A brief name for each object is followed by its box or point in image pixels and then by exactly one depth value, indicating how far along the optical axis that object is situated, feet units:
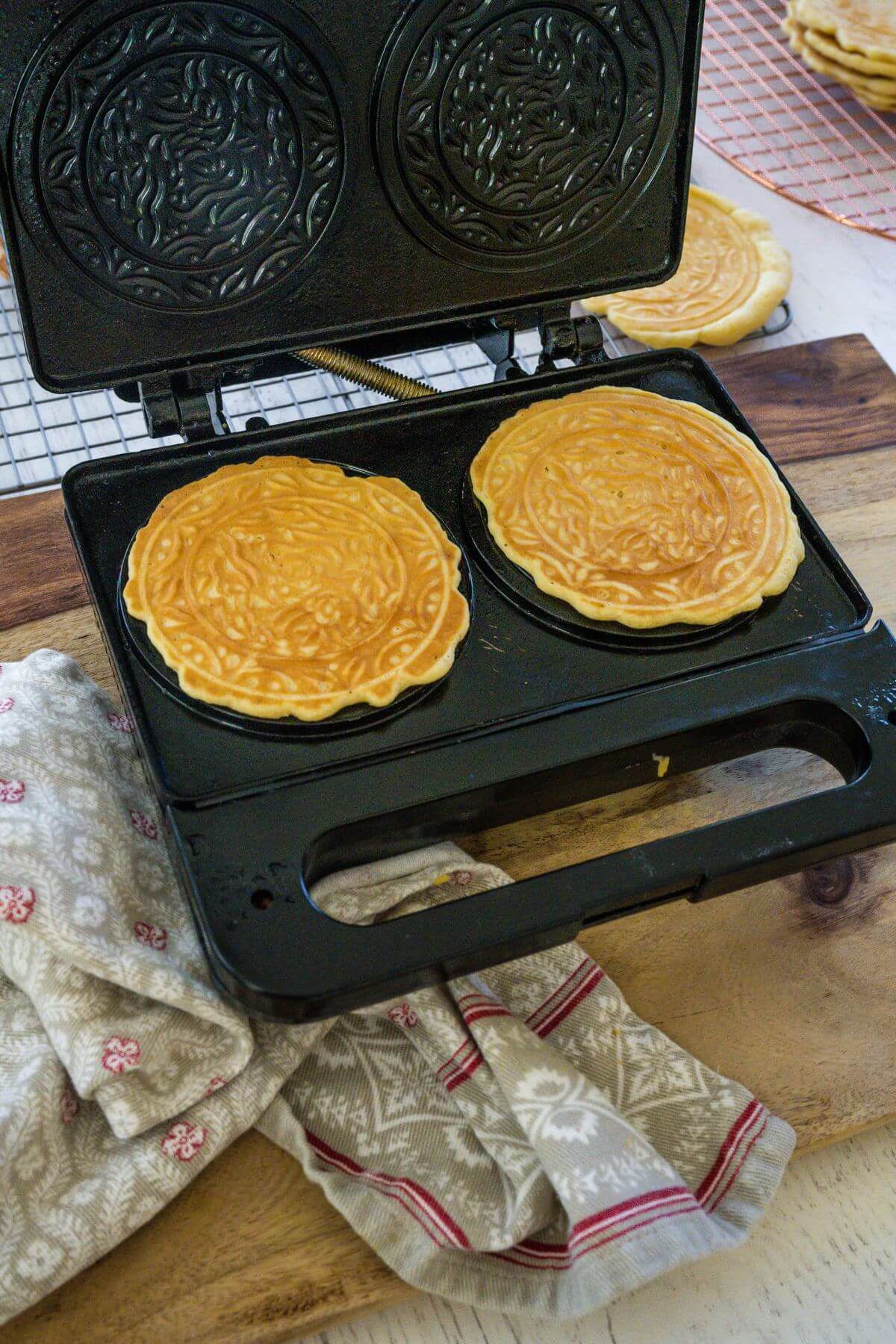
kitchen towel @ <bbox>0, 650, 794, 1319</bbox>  2.10
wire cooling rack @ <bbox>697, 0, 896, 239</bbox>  3.53
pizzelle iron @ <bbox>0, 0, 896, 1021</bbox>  2.18
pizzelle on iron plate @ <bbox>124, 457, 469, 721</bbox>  2.27
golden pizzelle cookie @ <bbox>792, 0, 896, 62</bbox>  3.50
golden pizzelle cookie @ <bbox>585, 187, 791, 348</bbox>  3.11
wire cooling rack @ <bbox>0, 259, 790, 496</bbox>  2.86
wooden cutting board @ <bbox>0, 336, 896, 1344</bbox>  2.10
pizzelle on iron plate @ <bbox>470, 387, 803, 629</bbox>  2.40
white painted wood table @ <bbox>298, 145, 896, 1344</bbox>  2.19
